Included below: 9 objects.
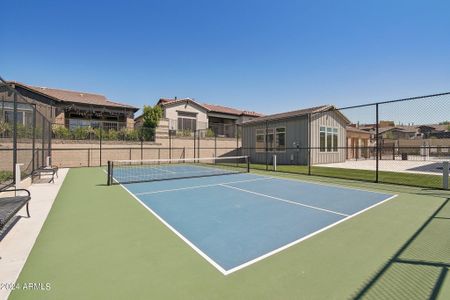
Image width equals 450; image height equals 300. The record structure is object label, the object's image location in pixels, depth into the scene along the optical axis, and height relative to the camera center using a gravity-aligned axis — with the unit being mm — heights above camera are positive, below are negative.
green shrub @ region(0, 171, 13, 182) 7720 -875
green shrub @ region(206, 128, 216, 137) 25297 +1785
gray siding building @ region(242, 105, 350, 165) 20484 +1306
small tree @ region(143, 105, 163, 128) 25755 +3752
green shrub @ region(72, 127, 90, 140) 18852 +1316
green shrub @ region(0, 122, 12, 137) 9752 +854
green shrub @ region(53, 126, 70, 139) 18297 +1334
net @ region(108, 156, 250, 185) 12641 -1372
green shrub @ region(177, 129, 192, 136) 24375 +1743
